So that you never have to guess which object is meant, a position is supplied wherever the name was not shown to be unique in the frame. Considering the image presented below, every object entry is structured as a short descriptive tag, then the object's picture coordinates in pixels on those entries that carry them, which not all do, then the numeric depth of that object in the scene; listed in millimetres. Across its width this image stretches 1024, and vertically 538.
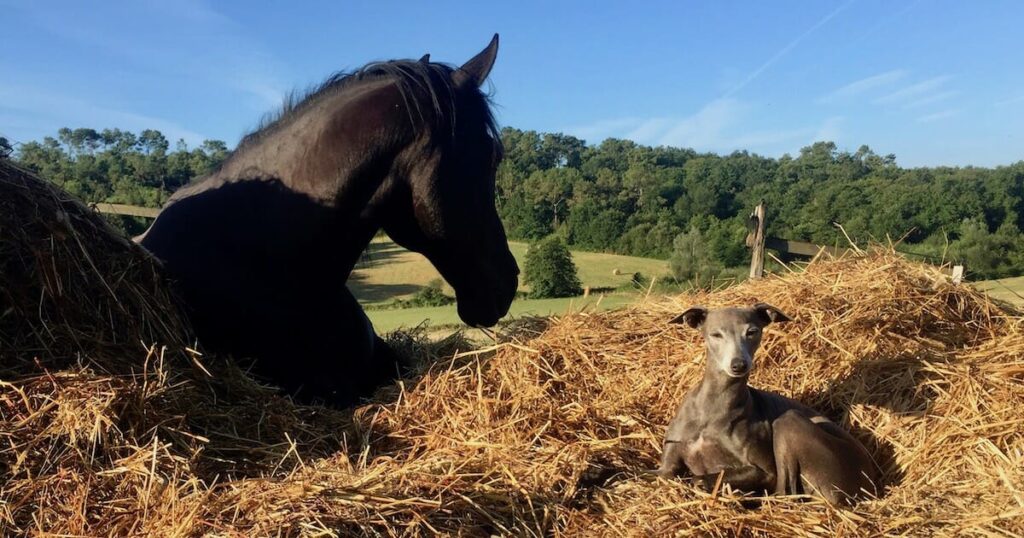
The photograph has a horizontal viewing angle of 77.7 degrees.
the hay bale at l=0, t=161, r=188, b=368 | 1952
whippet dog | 2391
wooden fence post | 6841
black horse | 2492
